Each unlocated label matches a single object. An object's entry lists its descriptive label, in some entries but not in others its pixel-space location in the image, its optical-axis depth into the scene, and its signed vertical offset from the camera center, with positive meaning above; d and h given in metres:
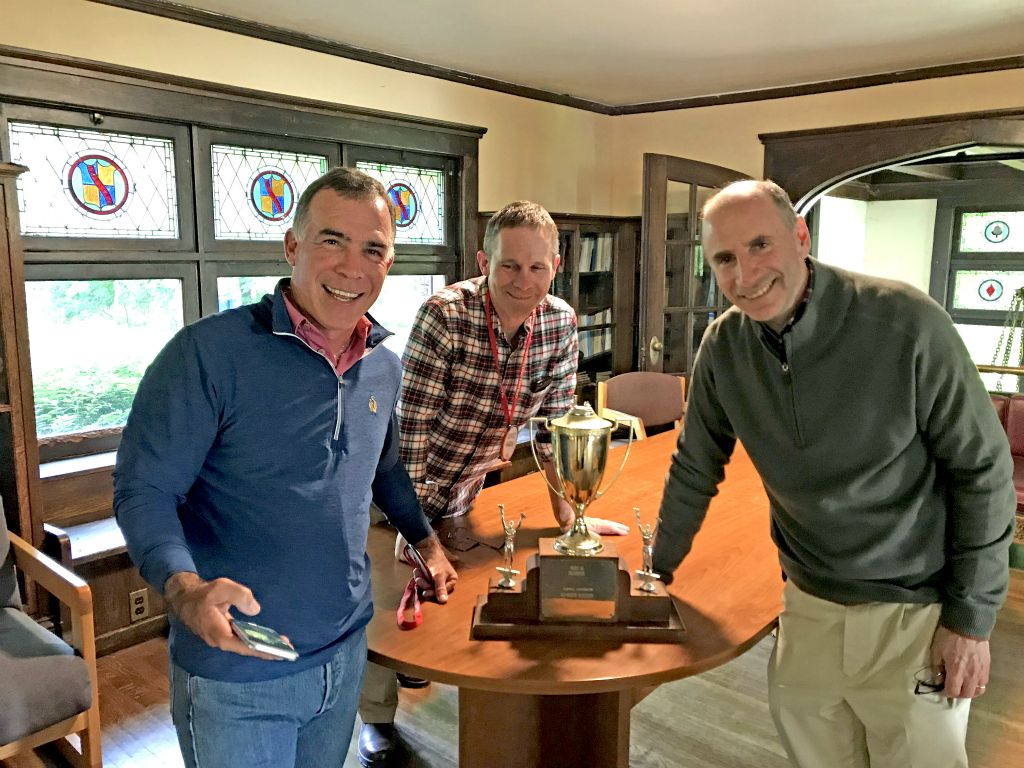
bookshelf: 5.14 -0.17
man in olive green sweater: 1.38 -0.38
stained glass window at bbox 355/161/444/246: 4.14 +0.38
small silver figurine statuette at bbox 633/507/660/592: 1.51 -0.58
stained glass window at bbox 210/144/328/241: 3.45 +0.36
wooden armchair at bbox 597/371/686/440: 3.74 -0.60
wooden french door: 4.24 +0.02
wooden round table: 1.36 -0.68
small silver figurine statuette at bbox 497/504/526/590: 1.51 -0.58
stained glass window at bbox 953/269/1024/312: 7.50 -0.16
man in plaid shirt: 1.92 -0.25
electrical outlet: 3.05 -1.30
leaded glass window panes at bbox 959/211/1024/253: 7.50 +0.39
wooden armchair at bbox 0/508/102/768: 2.05 -1.09
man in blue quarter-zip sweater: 1.14 -0.34
